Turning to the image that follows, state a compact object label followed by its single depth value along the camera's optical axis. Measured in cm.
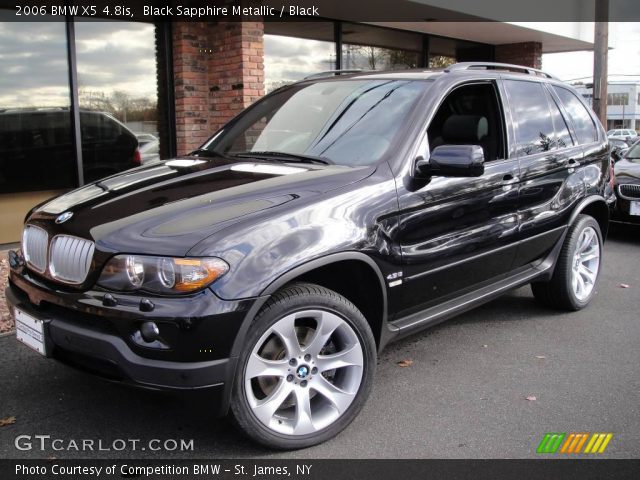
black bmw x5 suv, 274
